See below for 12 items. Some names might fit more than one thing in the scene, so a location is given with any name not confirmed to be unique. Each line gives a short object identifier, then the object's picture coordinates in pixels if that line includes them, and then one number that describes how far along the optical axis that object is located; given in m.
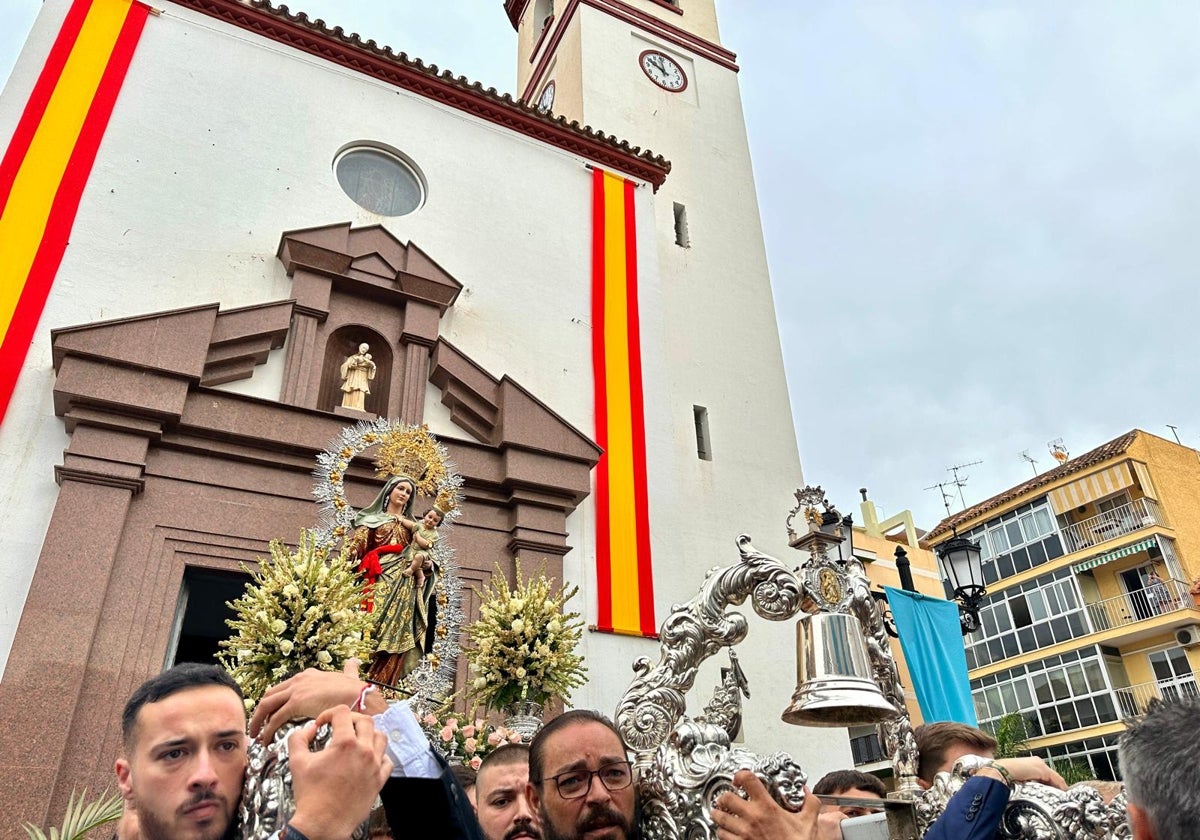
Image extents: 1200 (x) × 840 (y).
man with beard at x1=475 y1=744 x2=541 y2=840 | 2.88
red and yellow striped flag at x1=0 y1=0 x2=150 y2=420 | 7.09
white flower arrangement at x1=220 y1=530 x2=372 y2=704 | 5.17
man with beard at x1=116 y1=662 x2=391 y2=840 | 1.43
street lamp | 8.40
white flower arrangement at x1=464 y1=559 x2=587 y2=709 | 6.04
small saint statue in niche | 8.10
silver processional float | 2.19
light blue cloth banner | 9.51
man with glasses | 2.24
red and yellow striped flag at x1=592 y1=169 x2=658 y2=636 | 8.31
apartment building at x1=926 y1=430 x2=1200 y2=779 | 21.86
